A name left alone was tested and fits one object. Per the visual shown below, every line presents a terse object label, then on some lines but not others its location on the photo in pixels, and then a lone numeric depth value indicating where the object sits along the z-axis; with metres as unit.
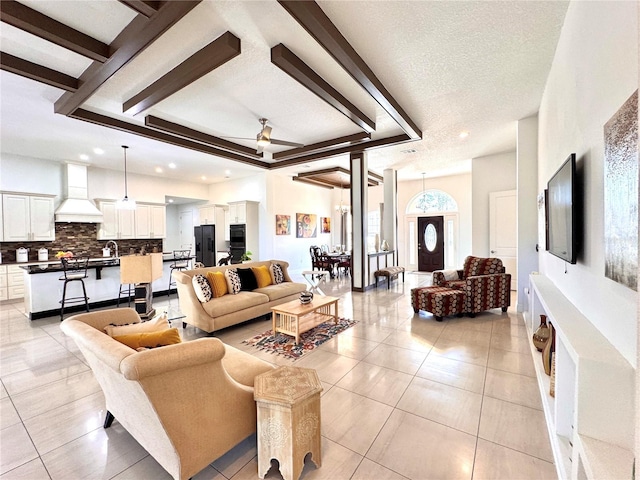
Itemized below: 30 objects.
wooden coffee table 3.39
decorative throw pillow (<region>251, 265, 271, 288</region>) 4.62
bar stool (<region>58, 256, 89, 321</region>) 4.57
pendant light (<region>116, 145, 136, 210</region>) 6.00
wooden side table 1.44
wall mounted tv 1.73
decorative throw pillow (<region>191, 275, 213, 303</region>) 3.62
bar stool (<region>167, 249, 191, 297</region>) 6.01
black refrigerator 8.62
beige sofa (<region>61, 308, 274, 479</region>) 1.21
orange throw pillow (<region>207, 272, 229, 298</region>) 3.93
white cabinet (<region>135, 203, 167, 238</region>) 7.70
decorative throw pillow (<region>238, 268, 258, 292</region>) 4.39
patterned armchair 4.23
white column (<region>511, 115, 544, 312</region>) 4.40
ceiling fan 4.15
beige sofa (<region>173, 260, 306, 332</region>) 3.58
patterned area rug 3.18
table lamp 2.67
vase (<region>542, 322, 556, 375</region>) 2.27
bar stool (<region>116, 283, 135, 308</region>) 5.23
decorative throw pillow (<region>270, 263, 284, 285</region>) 4.95
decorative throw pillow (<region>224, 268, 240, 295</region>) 4.18
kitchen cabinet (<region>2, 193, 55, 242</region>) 5.70
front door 9.21
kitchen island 4.51
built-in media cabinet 1.03
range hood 6.33
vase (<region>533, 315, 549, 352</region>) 2.58
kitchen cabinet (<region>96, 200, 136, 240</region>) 7.10
